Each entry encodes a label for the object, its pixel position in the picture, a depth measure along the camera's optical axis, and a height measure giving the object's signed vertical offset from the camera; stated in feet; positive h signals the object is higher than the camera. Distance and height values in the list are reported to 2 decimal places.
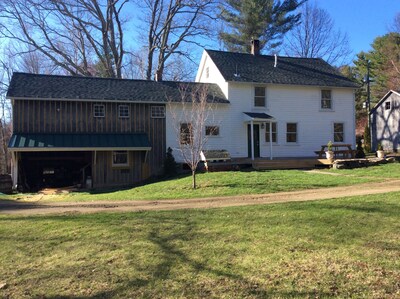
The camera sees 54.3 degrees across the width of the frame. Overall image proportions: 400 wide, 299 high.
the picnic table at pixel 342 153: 74.89 -0.39
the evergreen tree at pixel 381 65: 138.72 +33.25
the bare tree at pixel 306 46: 140.05 +37.93
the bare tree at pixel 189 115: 55.06 +6.85
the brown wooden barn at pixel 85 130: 67.10 +4.49
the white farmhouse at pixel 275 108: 79.00 +9.52
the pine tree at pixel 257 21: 121.49 +41.78
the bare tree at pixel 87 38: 113.60 +36.32
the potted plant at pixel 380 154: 74.98 -0.71
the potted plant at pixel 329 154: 70.37 -0.51
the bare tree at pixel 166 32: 123.03 +39.58
